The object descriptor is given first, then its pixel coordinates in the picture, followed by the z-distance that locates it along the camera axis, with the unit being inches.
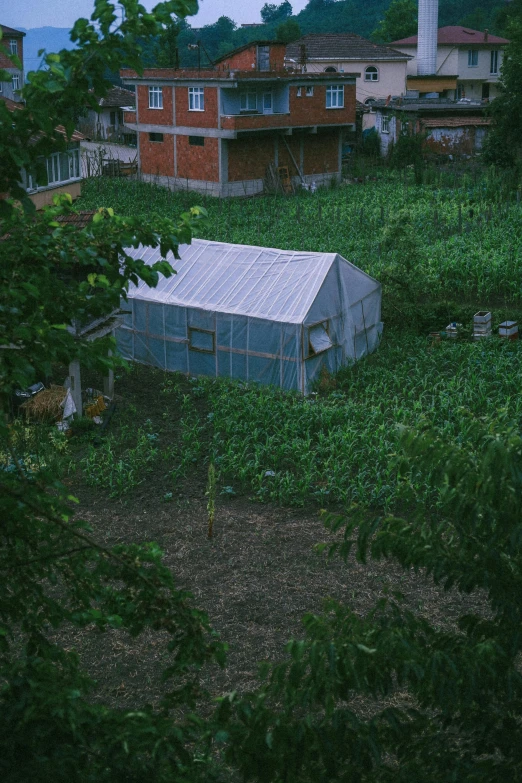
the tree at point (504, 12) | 2657.2
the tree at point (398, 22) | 3060.5
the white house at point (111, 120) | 2023.9
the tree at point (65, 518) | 141.7
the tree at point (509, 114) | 1246.2
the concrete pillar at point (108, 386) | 617.0
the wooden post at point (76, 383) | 577.2
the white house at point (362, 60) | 2292.1
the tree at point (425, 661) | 150.8
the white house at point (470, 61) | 2509.8
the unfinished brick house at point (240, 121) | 1396.4
